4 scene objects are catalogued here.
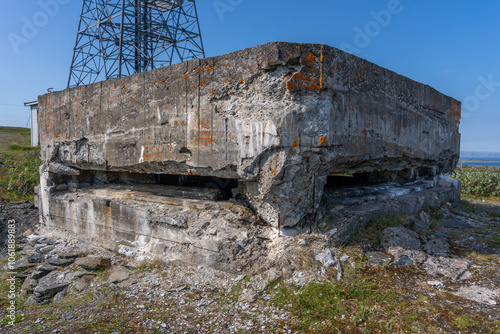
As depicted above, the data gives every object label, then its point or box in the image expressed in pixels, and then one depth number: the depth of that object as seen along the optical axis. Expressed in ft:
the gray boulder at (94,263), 13.37
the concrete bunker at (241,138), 10.74
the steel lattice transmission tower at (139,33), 44.39
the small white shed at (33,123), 56.33
